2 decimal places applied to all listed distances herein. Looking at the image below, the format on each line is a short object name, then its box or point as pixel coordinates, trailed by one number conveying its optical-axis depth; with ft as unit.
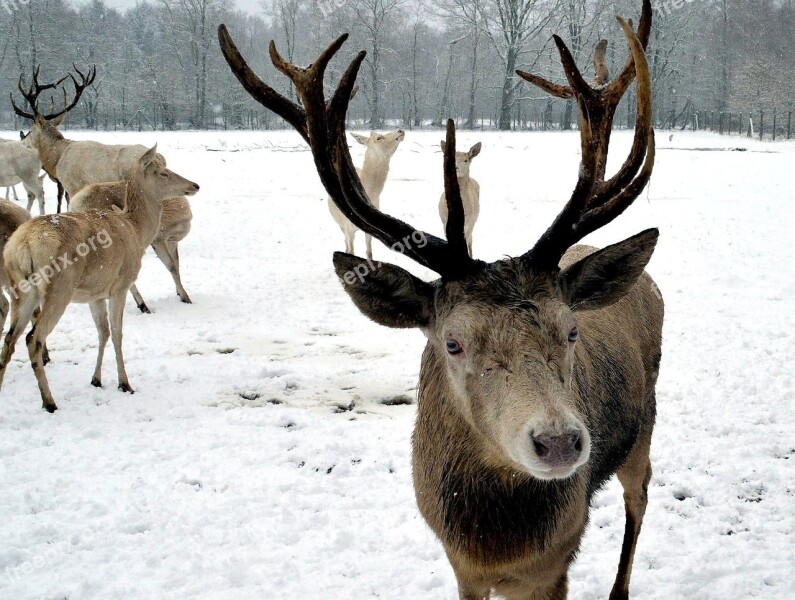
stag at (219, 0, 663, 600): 7.34
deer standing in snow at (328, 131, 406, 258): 43.16
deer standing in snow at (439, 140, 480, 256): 38.47
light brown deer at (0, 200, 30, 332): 22.93
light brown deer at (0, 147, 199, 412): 18.62
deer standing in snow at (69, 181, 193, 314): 29.71
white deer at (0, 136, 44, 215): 49.34
